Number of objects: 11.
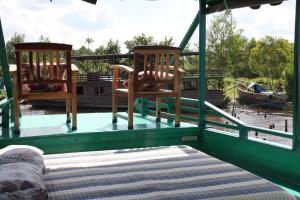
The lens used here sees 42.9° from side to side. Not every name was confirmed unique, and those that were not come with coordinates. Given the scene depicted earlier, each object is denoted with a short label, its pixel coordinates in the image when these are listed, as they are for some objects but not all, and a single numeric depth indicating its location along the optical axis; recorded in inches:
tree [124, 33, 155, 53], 1164.1
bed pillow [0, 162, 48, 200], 63.2
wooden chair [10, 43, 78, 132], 135.9
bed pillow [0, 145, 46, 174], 80.4
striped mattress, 73.9
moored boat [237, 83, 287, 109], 951.5
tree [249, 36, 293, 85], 1259.8
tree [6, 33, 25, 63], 1274.1
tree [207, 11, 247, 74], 770.3
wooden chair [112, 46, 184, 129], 146.9
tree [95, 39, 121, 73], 1050.3
